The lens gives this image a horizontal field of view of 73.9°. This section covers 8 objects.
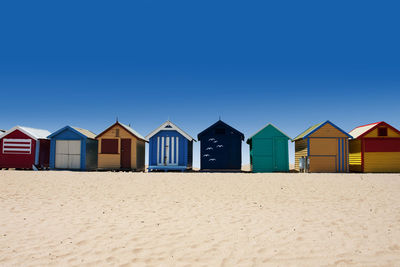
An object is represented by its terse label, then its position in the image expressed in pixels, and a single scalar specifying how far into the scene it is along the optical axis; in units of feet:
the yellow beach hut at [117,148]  74.13
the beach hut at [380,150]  71.87
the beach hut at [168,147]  71.97
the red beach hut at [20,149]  75.56
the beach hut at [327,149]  71.67
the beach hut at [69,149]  74.64
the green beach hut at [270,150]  71.20
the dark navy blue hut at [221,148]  74.13
